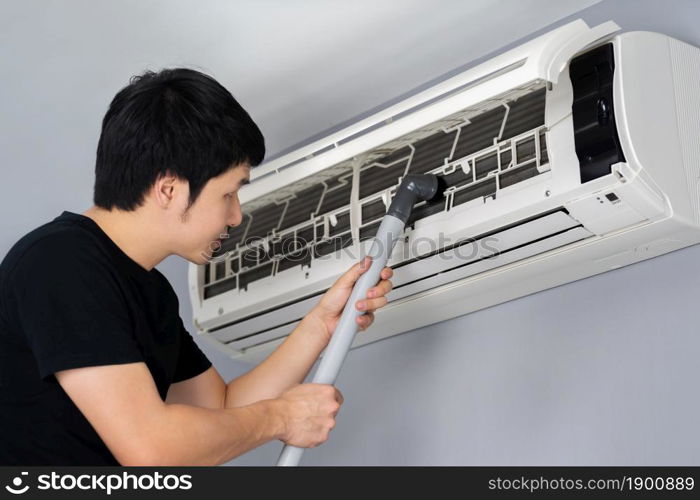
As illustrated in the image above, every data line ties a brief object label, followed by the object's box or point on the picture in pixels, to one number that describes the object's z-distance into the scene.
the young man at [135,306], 1.21
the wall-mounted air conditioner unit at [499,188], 1.50
